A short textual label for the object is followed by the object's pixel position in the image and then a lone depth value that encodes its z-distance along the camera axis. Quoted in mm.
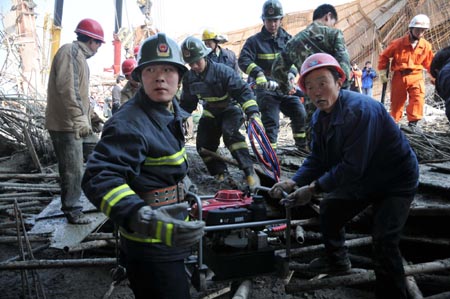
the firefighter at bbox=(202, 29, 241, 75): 6836
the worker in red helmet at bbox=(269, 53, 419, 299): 2400
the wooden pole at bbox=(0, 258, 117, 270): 2762
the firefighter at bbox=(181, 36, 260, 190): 4492
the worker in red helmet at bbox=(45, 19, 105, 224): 3807
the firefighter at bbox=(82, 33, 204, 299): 1497
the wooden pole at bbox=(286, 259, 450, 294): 2664
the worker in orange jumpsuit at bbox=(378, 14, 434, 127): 7012
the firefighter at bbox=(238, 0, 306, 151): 5535
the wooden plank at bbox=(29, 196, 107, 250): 3465
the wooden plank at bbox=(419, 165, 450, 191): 3584
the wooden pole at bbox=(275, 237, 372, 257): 3135
